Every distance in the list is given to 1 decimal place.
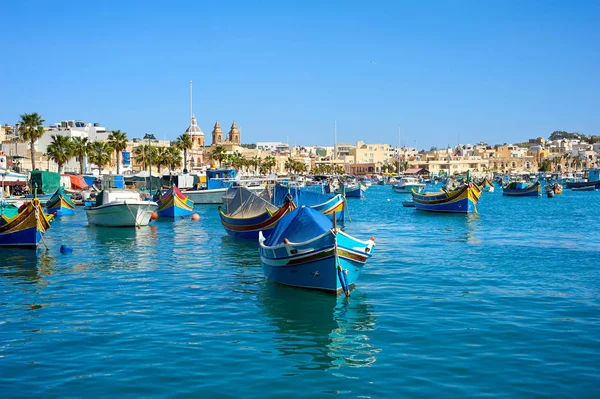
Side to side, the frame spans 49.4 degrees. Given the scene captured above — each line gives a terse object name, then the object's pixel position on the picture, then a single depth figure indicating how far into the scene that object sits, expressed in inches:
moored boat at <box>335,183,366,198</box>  4180.6
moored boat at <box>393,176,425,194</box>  4919.5
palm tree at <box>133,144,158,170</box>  4416.8
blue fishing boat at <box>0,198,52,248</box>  1294.3
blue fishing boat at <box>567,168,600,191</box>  5029.5
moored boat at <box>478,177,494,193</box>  4879.4
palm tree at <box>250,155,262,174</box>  6429.6
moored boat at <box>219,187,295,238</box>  1451.6
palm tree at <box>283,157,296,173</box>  7709.2
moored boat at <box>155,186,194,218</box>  2261.3
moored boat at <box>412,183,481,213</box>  2346.2
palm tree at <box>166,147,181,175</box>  4537.4
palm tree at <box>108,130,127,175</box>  3791.8
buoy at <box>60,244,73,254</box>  1279.5
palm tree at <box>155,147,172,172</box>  4448.8
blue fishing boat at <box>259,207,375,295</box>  779.4
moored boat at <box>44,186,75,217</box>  2389.3
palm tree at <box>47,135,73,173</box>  3447.3
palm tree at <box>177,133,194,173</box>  4480.8
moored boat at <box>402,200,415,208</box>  2987.2
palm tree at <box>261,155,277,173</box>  6720.5
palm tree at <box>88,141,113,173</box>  3804.1
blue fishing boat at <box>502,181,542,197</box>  4087.1
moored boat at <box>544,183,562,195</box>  4128.9
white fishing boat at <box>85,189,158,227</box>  1815.9
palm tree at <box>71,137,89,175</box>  3640.0
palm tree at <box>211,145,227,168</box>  5212.1
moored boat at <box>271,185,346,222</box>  1679.4
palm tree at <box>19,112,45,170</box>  3070.9
